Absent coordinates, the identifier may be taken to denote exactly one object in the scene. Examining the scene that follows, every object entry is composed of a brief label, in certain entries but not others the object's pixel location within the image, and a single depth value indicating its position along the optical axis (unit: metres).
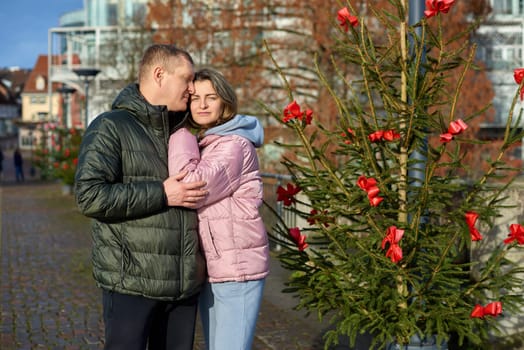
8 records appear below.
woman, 3.32
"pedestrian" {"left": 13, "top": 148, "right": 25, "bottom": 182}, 36.12
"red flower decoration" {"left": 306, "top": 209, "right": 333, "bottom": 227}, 4.32
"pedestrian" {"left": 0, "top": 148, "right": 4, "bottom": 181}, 39.11
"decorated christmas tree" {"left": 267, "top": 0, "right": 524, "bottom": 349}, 4.00
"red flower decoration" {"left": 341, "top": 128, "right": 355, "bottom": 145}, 4.28
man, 3.17
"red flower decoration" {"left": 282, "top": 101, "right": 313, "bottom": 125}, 4.16
